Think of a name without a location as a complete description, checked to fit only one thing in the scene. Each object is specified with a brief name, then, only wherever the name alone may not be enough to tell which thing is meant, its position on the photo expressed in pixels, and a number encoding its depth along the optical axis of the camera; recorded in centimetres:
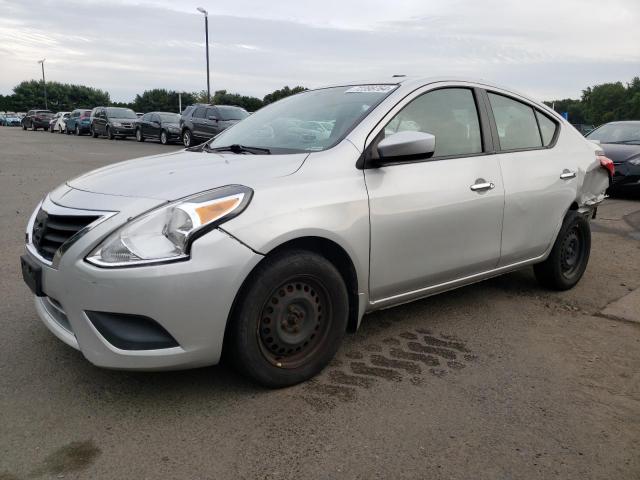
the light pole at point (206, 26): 3350
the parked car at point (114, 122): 2859
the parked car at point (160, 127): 2475
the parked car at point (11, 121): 6238
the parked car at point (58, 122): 3853
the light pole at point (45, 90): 7994
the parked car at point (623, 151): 1027
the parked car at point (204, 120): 2089
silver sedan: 256
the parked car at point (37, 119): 4418
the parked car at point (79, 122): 3328
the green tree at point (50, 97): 8675
